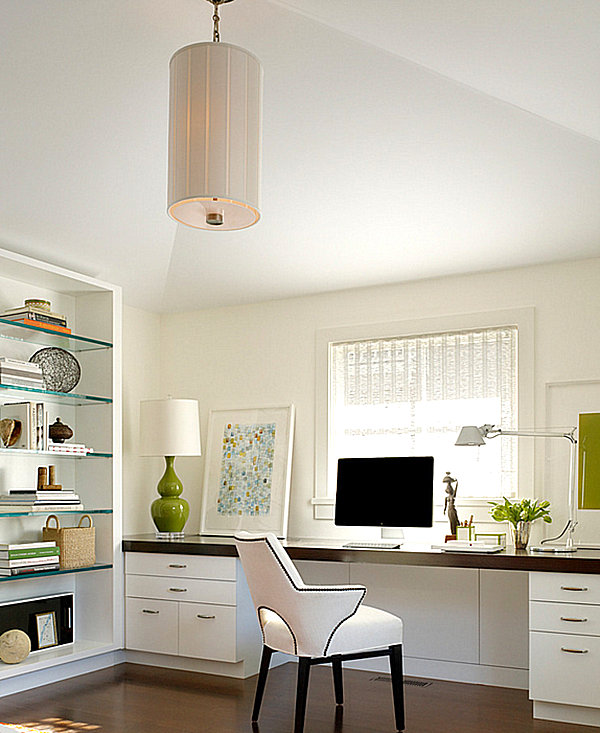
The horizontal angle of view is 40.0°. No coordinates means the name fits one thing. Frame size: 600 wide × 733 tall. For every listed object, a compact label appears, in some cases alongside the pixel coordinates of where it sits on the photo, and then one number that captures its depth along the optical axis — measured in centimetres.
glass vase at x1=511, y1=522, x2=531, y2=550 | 442
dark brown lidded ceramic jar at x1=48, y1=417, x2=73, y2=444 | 488
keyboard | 448
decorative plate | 493
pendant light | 249
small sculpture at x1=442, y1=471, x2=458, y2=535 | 469
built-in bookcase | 480
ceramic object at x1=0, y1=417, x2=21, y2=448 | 455
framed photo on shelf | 476
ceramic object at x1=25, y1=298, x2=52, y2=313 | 476
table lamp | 535
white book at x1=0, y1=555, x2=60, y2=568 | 439
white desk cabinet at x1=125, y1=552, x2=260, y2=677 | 473
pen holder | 465
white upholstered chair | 361
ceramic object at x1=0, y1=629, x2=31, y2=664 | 440
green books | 441
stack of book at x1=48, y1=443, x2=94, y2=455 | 475
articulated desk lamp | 437
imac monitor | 473
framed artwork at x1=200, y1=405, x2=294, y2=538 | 541
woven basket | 477
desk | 385
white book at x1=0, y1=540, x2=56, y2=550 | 442
